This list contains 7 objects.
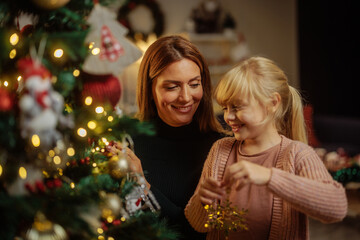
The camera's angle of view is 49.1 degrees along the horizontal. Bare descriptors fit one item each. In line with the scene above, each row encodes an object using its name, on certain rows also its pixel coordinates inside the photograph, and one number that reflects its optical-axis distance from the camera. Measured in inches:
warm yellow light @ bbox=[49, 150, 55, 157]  33.3
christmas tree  28.7
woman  57.3
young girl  38.0
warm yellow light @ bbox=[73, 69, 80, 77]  36.1
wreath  226.4
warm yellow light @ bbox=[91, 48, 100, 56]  40.4
